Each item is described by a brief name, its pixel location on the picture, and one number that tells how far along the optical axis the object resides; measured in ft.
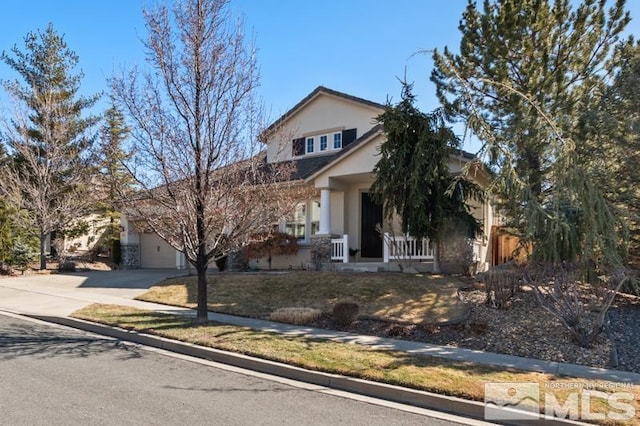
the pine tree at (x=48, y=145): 69.97
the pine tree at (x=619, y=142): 32.78
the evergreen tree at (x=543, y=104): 29.30
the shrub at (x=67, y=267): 71.51
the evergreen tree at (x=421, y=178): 44.42
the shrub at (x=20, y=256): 67.31
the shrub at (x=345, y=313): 32.83
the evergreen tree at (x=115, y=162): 30.91
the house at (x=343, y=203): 51.16
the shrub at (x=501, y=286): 34.24
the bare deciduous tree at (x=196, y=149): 30.27
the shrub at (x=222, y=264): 64.63
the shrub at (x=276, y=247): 60.54
